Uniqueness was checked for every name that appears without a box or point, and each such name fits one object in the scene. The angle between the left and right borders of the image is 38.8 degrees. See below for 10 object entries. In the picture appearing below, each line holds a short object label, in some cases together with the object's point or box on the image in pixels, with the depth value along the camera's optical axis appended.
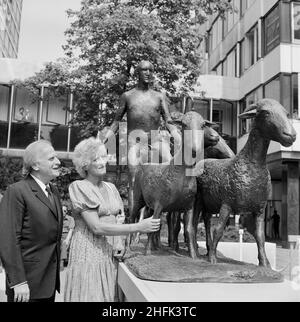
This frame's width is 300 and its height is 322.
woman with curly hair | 3.12
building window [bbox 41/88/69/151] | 21.08
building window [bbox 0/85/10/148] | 20.92
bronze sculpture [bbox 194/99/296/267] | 3.72
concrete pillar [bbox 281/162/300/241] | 16.84
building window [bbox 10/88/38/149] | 20.94
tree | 12.34
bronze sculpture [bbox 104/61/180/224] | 5.69
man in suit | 2.62
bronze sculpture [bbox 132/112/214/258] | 4.28
